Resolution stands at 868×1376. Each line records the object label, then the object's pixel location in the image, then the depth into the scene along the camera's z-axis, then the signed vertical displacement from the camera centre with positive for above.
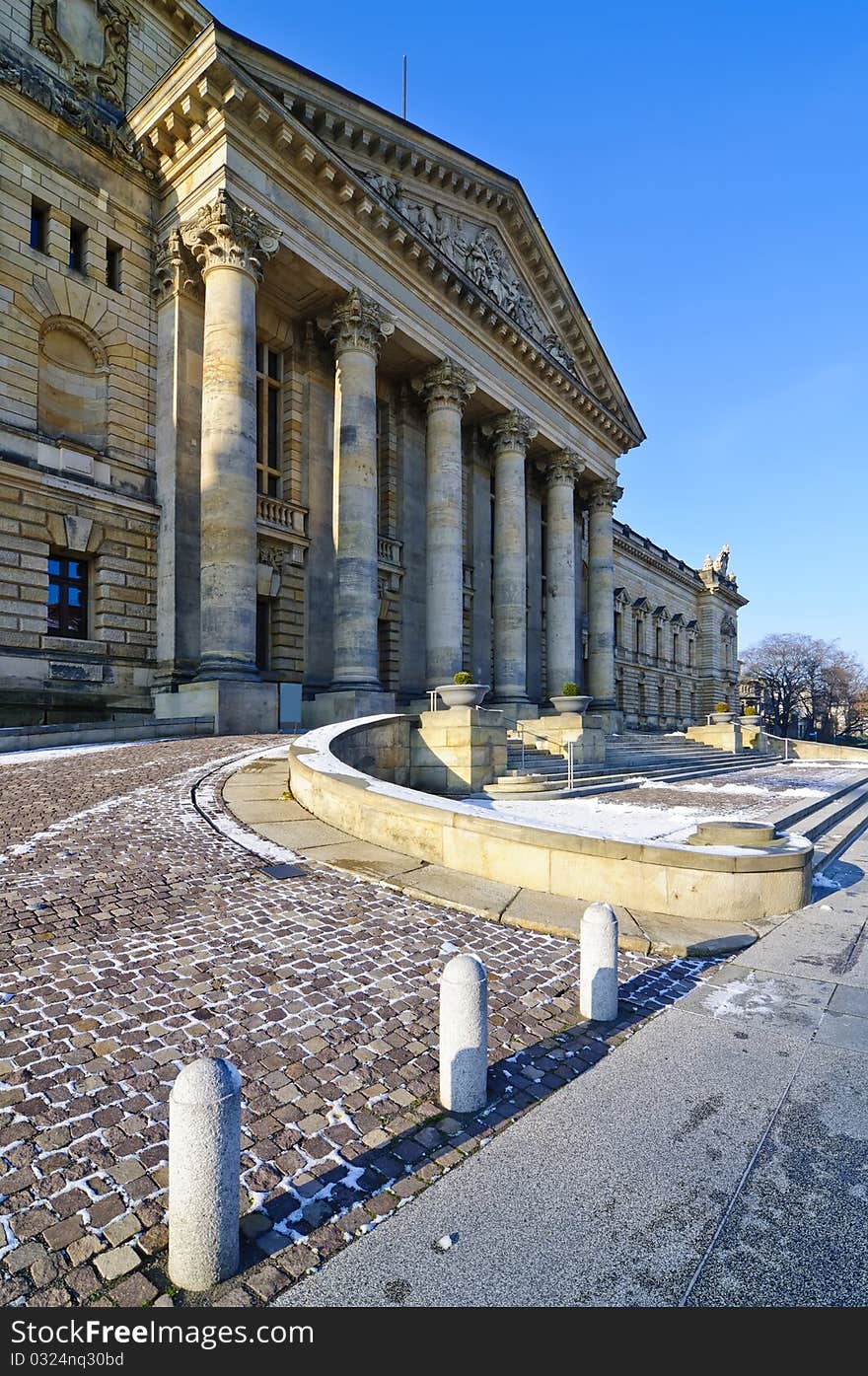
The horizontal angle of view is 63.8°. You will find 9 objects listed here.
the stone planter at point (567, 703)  22.67 +0.02
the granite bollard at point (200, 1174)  2.26 -1.52
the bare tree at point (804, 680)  74.81 +2.58
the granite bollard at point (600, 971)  4.38 -1.69
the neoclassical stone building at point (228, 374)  18.25 +10.43
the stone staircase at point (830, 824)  10.14 -2.12
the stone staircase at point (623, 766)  15.40 -1.86
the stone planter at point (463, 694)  16.17 +0.23
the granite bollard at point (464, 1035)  3.34 -1.59
